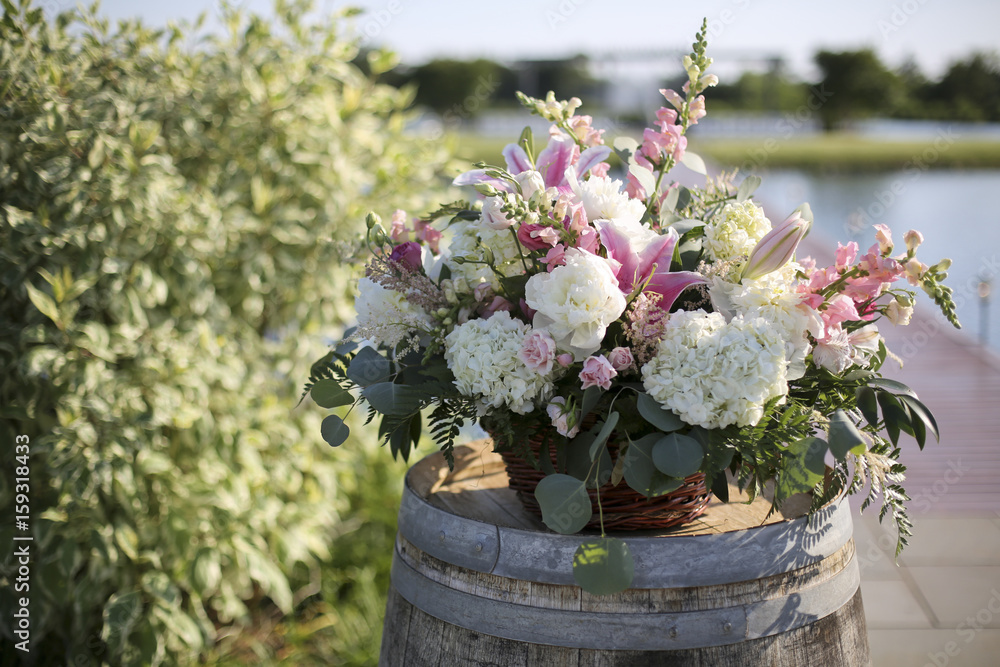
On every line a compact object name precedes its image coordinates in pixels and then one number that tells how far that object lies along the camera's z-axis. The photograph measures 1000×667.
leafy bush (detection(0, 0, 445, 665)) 1.66
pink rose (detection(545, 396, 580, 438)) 0.81
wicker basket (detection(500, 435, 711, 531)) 0.93
